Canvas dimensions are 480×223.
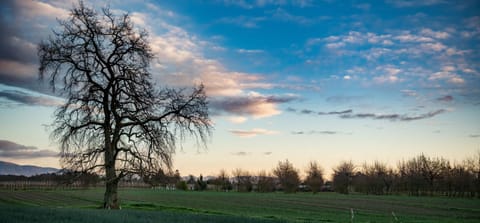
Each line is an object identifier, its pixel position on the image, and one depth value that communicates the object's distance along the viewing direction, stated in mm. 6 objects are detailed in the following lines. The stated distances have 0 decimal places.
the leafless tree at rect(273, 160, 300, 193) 152750
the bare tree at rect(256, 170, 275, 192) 157000
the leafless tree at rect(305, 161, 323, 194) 153000
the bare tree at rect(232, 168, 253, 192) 163288
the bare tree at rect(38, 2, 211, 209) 26359
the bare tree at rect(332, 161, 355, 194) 147125
